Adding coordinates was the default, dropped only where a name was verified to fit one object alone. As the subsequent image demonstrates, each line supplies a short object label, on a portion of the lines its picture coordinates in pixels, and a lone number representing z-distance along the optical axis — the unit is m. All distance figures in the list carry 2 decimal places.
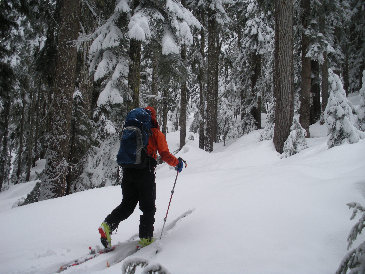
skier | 4.11
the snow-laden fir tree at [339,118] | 7.45
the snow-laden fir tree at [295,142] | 8.16
